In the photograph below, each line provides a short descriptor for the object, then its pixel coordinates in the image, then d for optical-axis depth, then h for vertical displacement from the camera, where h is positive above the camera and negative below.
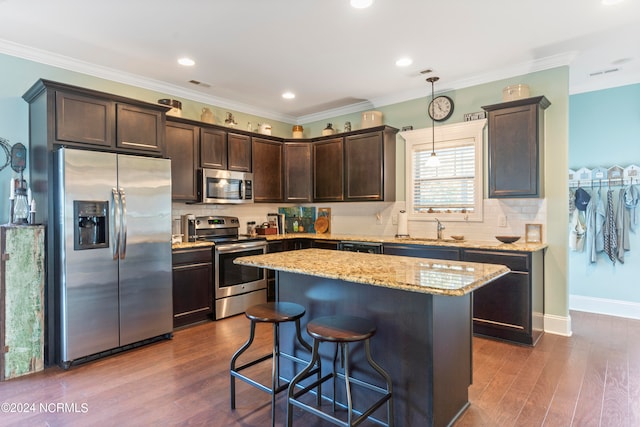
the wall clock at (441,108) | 4.60 +1.30
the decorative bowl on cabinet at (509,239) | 3.91 -0.30
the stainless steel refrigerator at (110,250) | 3.09 -0.33
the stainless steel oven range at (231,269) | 4.40 -0.69
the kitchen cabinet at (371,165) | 4.93 +0.63
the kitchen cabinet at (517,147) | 3.75 +0.66
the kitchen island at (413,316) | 1.98 -0.63
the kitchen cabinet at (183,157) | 4.31 +0.68
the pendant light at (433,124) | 4.39 +1.11
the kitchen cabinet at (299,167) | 5.67 +0.70
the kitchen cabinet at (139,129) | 3.56 +0.85
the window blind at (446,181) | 4.49 +0.39
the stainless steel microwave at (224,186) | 4.57 +0.35
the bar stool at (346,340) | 1.90 -0.66
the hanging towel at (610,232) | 4.42 -0.27
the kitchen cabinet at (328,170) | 5.36 +0.63
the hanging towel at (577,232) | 4.68 -0.28
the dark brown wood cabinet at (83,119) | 3.20 +0.86
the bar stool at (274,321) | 2.22 -0.65
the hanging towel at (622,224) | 4.37 -0.17
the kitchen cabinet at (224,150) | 4.65 +0.83
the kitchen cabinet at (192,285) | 3.99 -0.81
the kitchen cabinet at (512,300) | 3.51 -0.89
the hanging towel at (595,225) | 4.52 -0.19
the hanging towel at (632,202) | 4.29 +0.08
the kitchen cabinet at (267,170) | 5.30 +0.63
